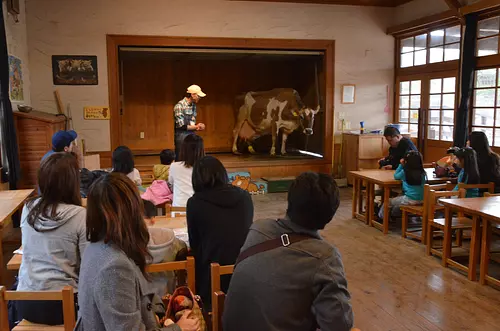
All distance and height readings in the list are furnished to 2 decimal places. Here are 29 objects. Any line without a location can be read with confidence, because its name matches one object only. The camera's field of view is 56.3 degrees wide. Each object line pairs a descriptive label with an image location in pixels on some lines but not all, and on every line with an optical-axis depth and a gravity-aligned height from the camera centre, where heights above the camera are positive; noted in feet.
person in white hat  20.86 +0.16
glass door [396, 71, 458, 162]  22.94 +0.44
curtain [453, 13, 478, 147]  20.81 +1.80
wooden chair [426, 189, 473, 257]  13.67 -3.11
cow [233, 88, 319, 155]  27.68 +0.28
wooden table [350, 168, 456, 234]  16.24 -2.56
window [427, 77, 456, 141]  22.80 +0.43
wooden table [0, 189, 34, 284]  10.55 -2.13
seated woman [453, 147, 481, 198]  14.10 -1.54
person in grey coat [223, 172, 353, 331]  4.77 -1.64
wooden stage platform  25.19 -2.55
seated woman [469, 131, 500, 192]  14.67 -1.38
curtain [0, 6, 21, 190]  15.98 -0.38
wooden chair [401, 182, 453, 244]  14.46 -3.06
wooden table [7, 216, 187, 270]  9.91 -2.27
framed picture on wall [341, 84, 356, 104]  26.23 +1.37
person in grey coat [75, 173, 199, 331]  4.66 -1.51
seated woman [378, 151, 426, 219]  15.56 -2.03
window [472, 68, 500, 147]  20.10 +0.58
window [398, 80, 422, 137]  25.30 +0.79
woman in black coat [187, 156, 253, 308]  7.91 -1.75
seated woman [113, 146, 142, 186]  11.39 -1.05
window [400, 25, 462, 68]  22.51 +3.62
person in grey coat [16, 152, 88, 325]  6.58 -1.71
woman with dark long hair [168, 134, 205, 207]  11.71 -1.24
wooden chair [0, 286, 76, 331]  5.57 -2.16
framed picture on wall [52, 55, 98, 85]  22.38 +2.31
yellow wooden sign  22.90 +0.23
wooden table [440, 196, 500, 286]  11.55 -2.70
